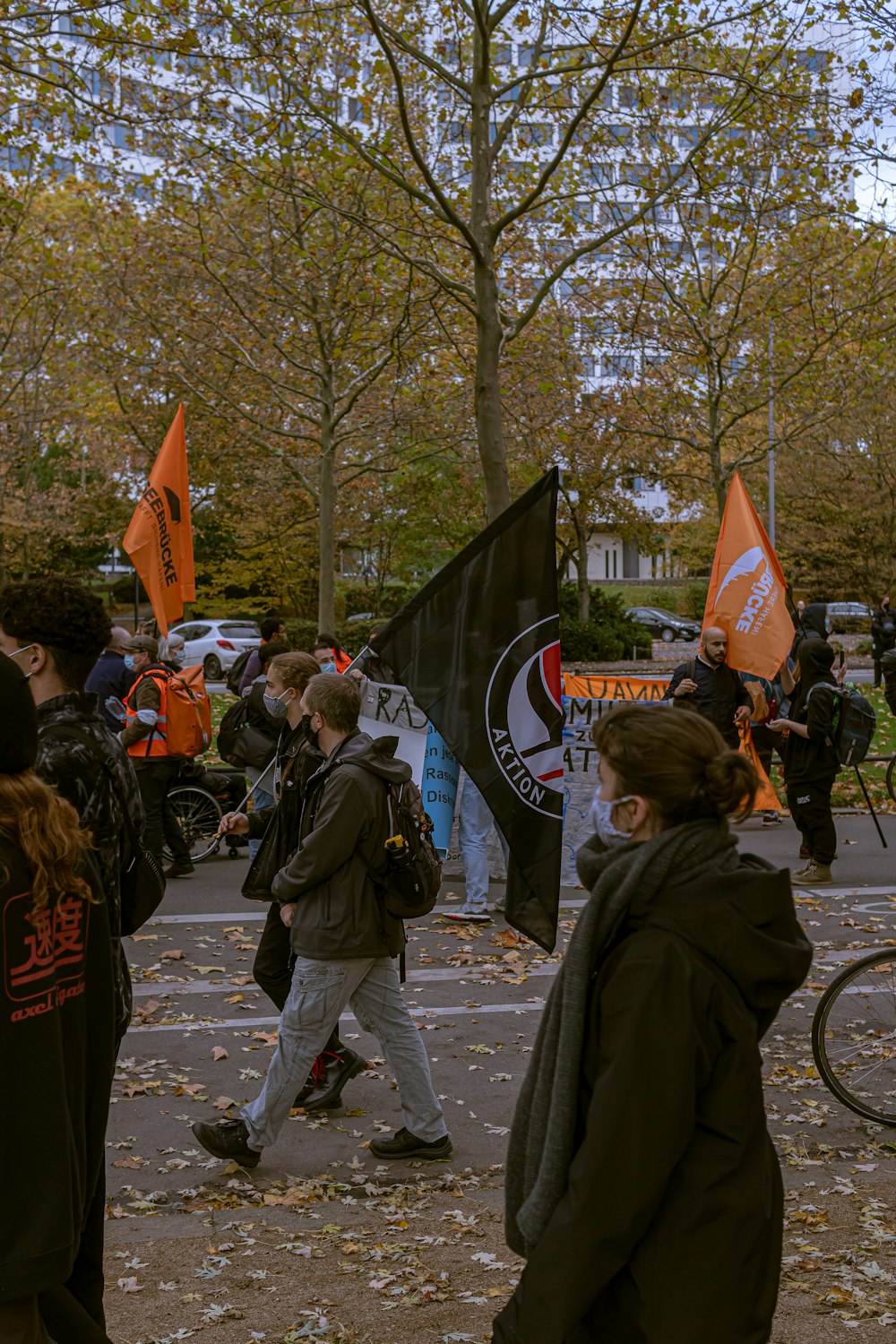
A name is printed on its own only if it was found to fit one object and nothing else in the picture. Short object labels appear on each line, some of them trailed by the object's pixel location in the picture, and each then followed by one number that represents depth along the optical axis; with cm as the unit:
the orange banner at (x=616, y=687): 1086
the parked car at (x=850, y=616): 4641
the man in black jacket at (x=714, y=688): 1070
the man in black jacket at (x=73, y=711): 356
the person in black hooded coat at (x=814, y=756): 1019
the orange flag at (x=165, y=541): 1036
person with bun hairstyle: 216
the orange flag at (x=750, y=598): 1062
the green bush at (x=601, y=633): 3606
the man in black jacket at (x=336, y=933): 494
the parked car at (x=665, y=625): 5362
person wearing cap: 1025
